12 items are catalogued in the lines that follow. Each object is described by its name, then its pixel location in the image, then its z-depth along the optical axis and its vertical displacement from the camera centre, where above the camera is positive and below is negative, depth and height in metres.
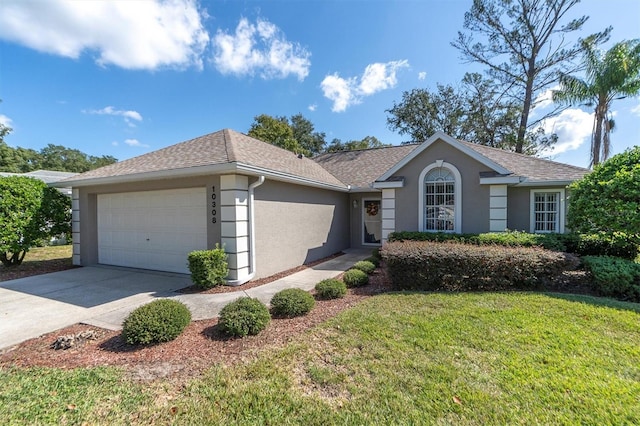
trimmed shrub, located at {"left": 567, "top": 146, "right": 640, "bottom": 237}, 6.41 +0.29
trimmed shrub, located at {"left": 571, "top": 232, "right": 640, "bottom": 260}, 7.09 -1.02
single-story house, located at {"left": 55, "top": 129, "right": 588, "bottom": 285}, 7.38 +0.28
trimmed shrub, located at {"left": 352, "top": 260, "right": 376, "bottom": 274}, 8.10 -1.74
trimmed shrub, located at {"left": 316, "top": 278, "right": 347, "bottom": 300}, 6.09 -1.82
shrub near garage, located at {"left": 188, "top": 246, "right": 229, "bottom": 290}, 6.63 -1.43
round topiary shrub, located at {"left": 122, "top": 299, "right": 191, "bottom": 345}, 3.95 -1.72
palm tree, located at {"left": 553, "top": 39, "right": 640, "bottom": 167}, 15.50 +7.60
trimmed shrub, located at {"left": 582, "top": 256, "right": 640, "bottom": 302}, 5.63 -1.46
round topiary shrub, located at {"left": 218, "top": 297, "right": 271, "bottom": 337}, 4.25 -1.75
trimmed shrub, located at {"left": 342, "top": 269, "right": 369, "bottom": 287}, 7.06 -1.81
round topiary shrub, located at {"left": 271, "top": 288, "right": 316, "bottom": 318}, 5.07 -1.79
